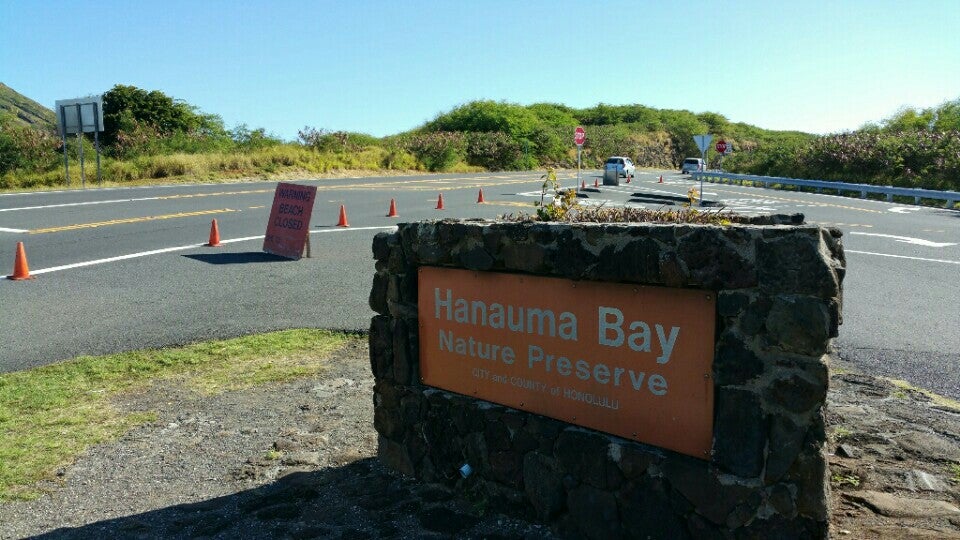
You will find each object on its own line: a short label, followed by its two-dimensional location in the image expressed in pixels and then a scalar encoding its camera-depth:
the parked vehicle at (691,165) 57.06
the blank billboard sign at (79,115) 28.86
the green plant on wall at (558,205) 4.37
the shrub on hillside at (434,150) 49.12
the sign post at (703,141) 30.96
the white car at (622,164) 42.00
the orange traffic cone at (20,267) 10.66
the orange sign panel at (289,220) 12.41
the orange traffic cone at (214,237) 13.58
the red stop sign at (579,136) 29.37
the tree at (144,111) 47.22
